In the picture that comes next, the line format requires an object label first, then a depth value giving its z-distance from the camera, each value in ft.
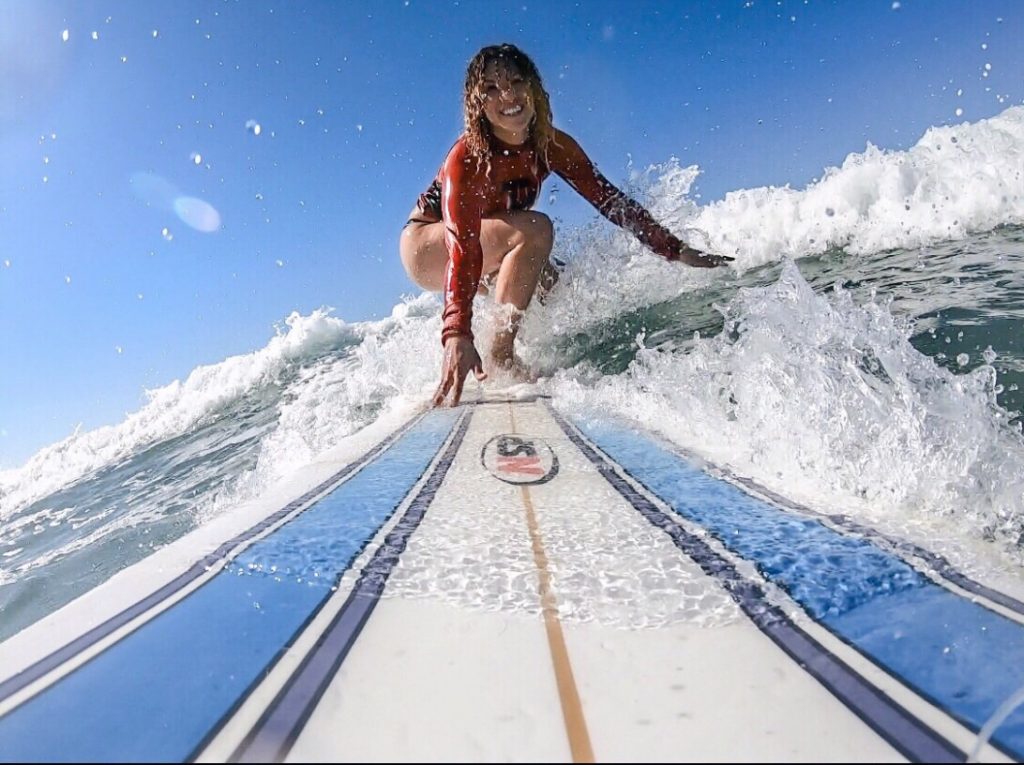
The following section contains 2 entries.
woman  8.98
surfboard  2.27
